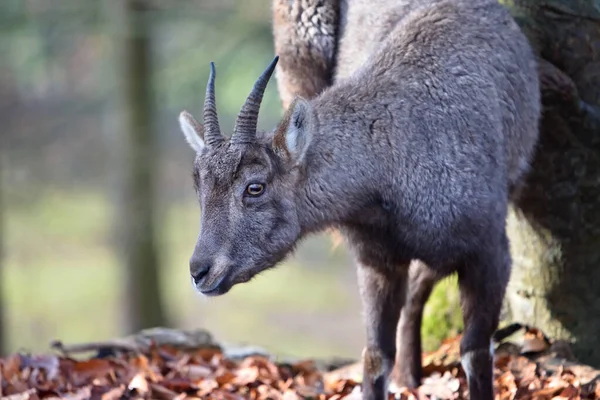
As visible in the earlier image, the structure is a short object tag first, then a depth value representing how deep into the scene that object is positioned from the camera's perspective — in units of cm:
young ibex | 1034
